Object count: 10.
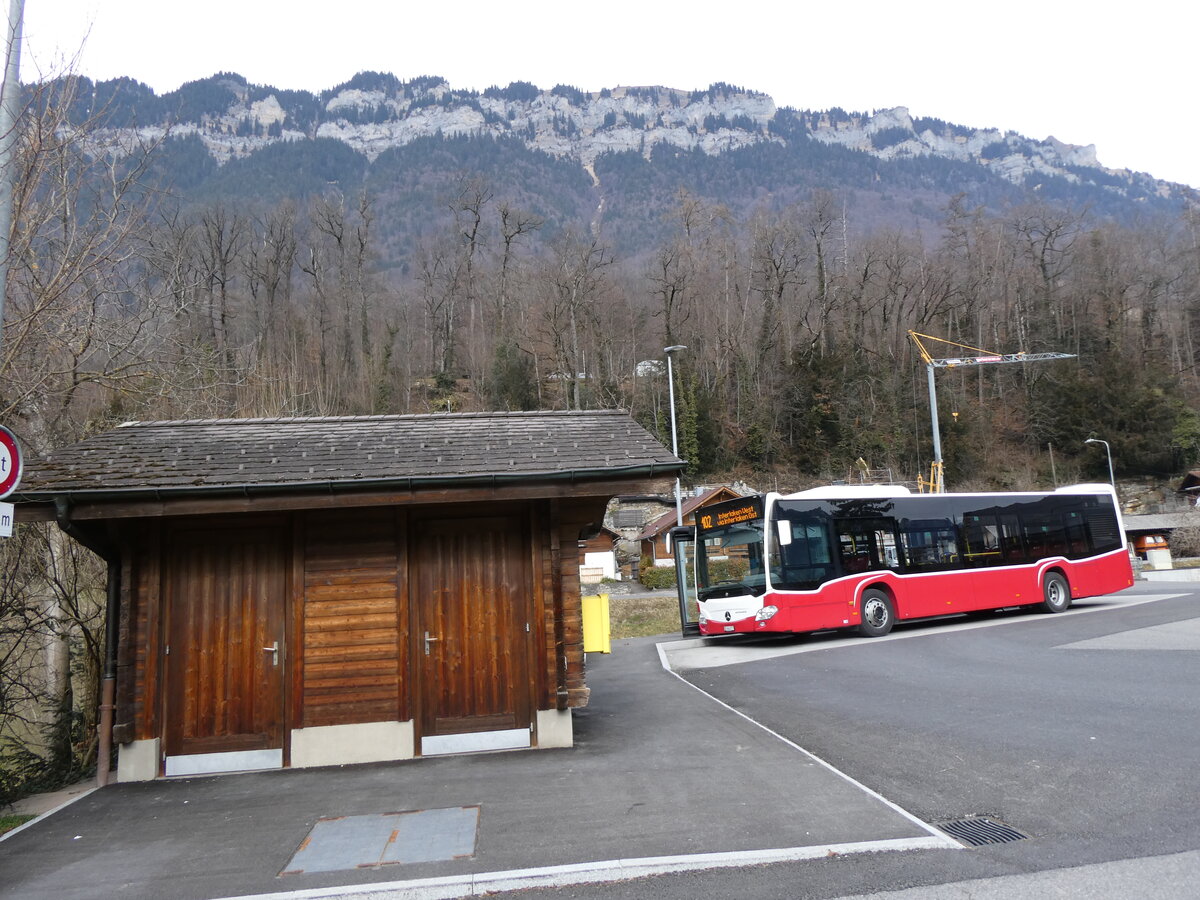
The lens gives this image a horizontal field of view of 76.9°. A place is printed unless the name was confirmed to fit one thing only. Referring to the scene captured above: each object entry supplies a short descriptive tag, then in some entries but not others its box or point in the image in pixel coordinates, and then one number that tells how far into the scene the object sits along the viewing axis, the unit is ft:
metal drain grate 15.66
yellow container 33.55
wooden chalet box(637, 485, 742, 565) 126.21
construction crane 157.58
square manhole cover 15.98
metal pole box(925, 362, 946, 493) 100.99
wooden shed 23.66
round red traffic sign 16.33
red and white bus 52.75
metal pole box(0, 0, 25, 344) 19.81
